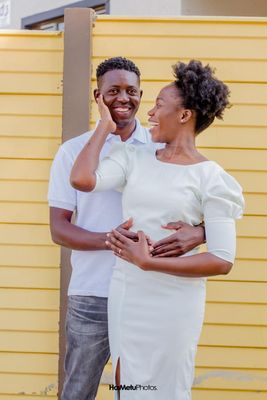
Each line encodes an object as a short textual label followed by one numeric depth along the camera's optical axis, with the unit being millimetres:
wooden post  3814
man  2697
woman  2336
